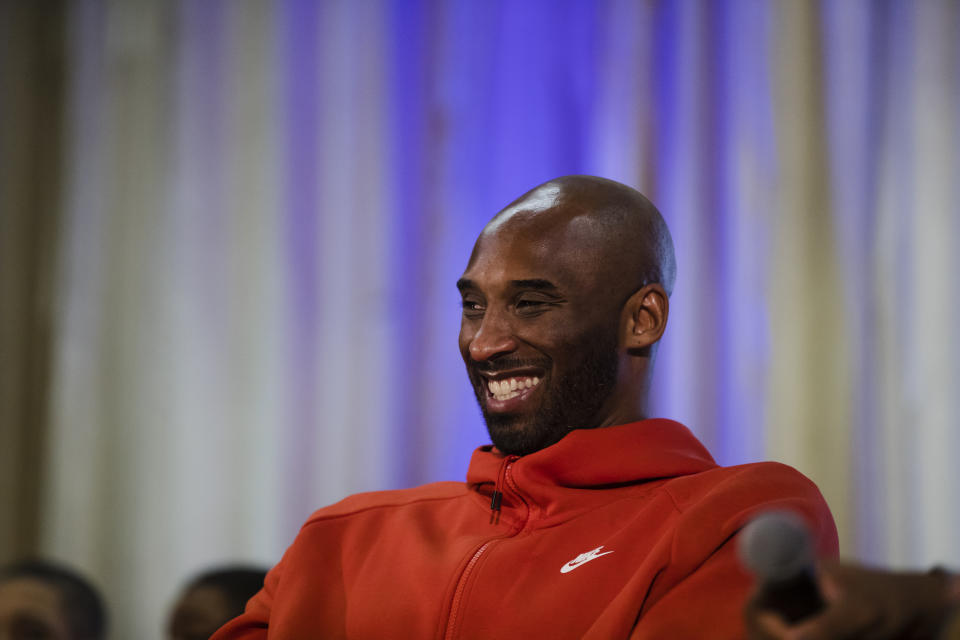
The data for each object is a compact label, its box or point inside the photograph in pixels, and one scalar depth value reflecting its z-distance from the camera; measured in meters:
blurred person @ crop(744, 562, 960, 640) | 4.54
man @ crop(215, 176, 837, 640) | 4.86
